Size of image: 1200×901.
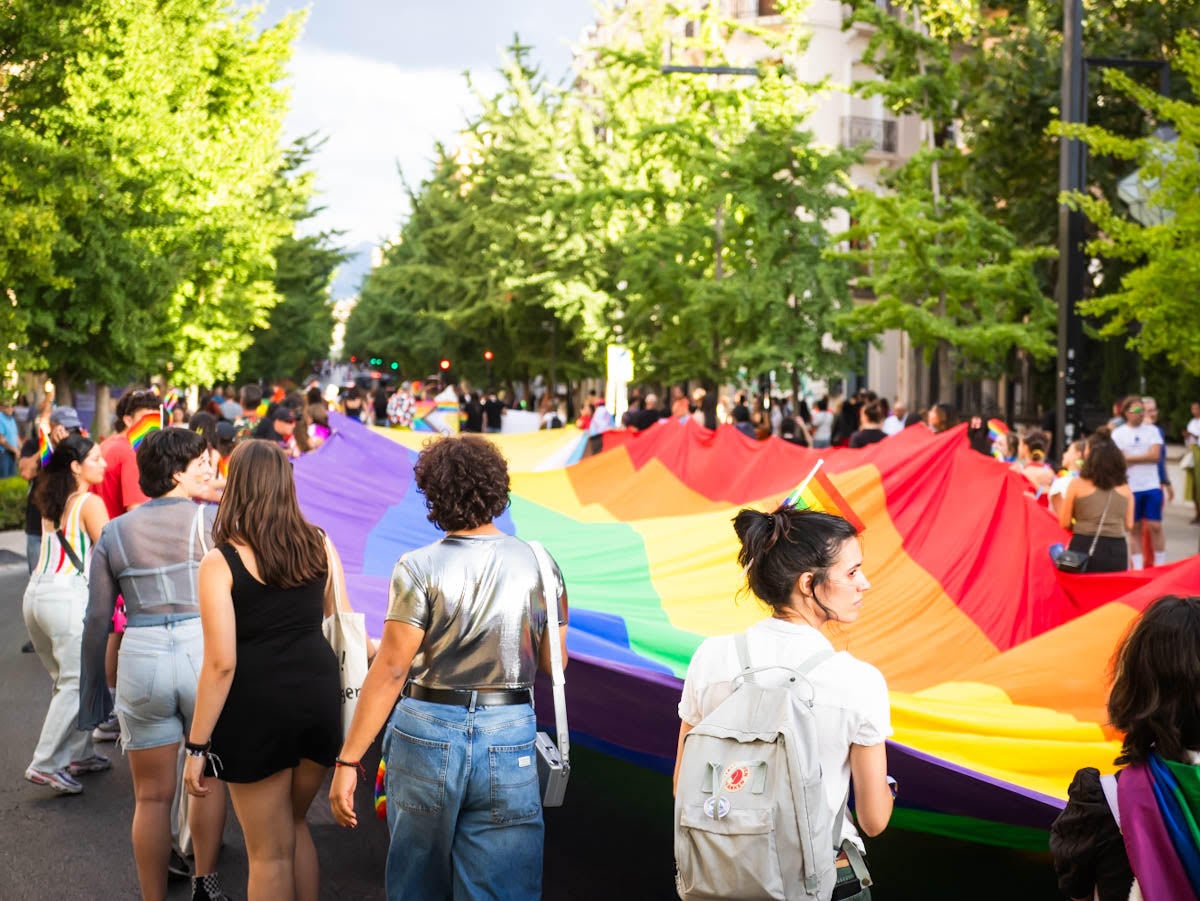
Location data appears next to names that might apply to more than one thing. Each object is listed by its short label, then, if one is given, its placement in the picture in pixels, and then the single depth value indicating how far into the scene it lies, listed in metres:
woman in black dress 4.74
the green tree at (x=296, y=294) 43.25
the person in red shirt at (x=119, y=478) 8.52
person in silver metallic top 4.25
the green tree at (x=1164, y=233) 15.16
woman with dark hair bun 3.41
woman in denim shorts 5.48
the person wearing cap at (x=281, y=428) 14.09
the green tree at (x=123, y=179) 21.03
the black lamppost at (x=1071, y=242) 16.00
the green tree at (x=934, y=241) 21.11
